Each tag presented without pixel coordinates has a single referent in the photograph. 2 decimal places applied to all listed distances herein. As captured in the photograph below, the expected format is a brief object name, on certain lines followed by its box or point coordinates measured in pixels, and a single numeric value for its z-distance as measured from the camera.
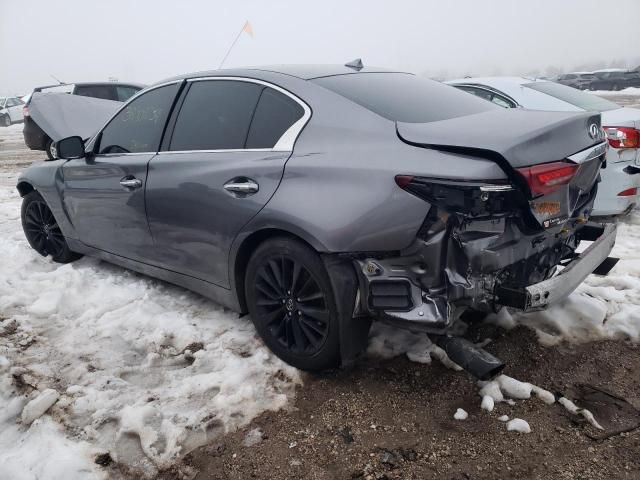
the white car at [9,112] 25.58
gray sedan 2.22
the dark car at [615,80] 29.98
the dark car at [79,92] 9.84
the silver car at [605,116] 4.57
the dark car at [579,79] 31.16
